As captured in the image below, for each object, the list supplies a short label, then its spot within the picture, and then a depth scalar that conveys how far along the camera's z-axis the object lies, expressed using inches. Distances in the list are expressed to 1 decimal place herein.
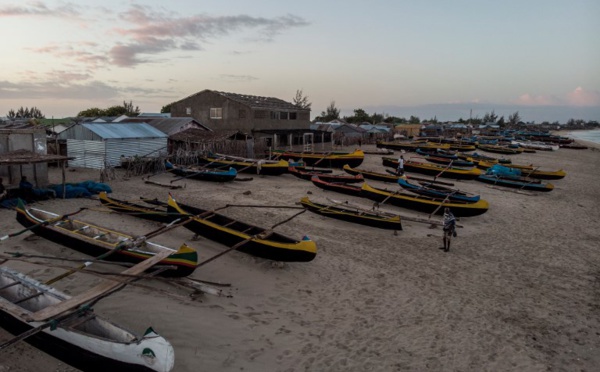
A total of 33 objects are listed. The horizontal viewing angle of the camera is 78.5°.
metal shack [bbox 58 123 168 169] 933.9
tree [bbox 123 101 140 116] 2682.1
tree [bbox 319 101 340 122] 3683.6
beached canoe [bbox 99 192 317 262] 388.5
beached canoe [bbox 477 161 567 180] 1060.5
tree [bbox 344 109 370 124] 3667.8
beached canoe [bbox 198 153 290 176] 977.5
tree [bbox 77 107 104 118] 2213.6
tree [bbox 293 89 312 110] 3235.7
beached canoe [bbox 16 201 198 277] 331.3
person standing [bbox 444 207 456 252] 489.4
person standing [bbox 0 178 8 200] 564.7
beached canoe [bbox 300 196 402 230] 561.9
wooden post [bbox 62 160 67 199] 634.8
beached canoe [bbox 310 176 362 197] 781.3
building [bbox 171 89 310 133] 1478.8
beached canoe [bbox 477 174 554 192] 925.1
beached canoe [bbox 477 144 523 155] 1900.8
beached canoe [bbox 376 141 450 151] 1737.3
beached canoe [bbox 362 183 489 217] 643.5
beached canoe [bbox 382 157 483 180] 1047.0
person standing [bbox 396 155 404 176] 1036.6
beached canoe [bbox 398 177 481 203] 700.0
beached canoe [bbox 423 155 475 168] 1283.2
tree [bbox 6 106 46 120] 2546.8
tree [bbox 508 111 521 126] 6181.1
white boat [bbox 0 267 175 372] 205.9
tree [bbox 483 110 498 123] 6314.0
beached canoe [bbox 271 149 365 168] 1150.0
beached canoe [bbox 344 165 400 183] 950.2
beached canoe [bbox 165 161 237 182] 876.6
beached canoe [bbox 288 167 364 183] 890.7
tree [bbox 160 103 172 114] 2737.9
